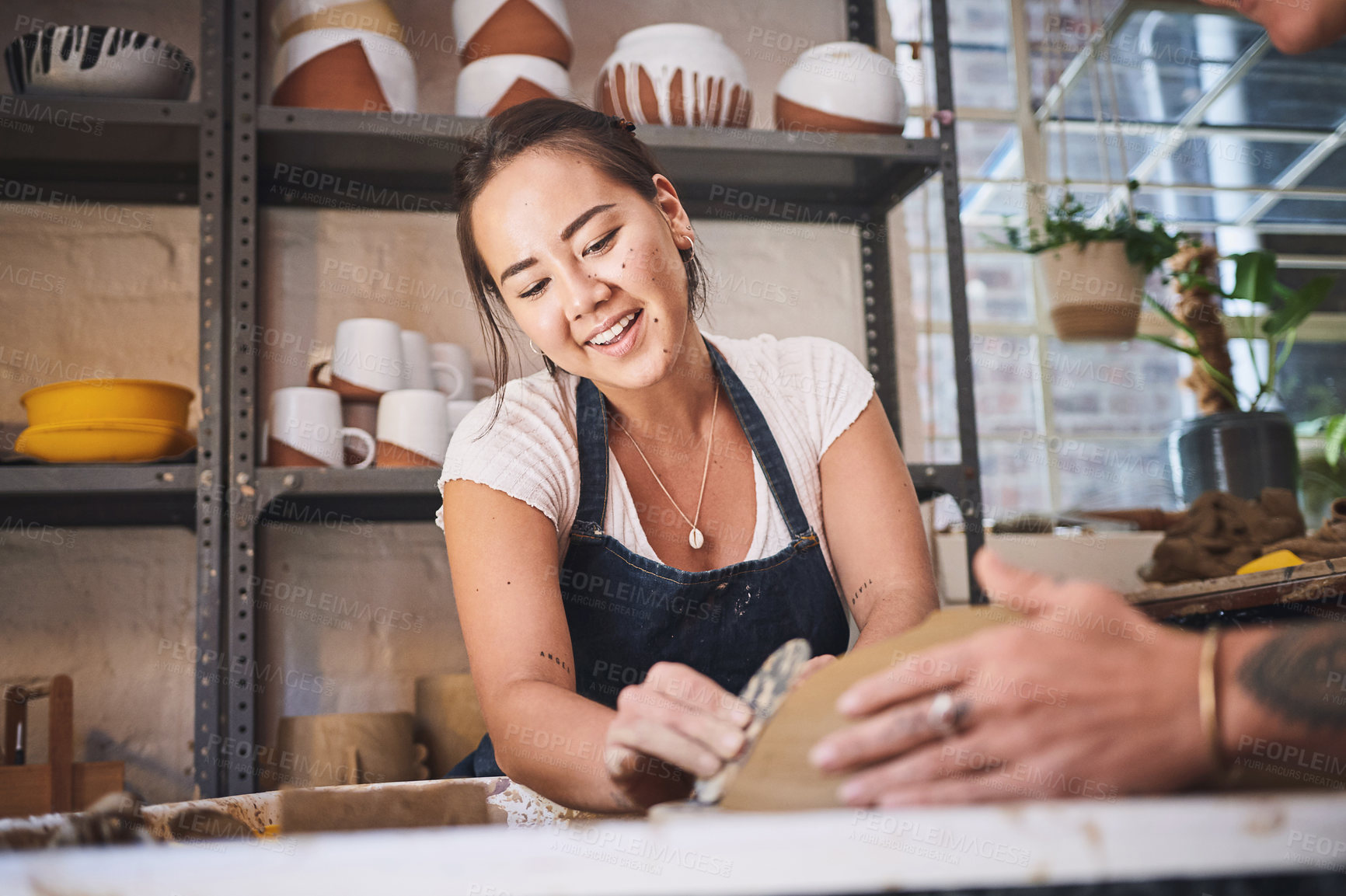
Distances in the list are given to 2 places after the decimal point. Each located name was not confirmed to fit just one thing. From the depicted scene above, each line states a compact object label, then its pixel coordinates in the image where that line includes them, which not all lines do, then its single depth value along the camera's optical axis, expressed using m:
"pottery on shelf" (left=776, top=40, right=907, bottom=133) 1.73
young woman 1.09
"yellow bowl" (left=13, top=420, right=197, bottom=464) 1.42
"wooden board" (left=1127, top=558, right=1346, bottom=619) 1.16
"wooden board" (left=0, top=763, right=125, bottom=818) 1.39
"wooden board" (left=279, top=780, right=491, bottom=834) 0.79
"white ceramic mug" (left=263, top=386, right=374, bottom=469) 1.51
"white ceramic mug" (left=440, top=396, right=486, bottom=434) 1.62
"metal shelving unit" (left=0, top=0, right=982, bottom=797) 1.43
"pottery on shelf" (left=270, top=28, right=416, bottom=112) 1.60
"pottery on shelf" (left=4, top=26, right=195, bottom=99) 1.48
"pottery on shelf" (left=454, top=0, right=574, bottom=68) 1.67
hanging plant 2.16
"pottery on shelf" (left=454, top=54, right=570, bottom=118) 1.61
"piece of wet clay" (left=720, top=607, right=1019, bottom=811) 0.56
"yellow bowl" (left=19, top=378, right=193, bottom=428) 1.43
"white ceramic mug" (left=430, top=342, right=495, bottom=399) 1.72
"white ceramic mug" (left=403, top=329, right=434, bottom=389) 1.64
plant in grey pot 2.08
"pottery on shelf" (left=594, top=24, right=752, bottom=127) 1.65
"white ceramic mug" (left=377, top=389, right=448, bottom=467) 1.54
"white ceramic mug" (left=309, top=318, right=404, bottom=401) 1.60
